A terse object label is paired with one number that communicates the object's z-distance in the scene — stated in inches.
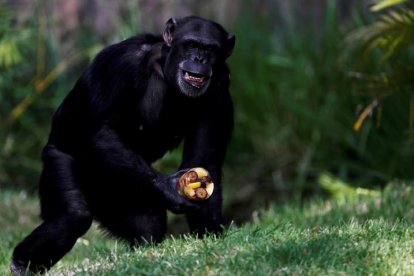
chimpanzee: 481.7
